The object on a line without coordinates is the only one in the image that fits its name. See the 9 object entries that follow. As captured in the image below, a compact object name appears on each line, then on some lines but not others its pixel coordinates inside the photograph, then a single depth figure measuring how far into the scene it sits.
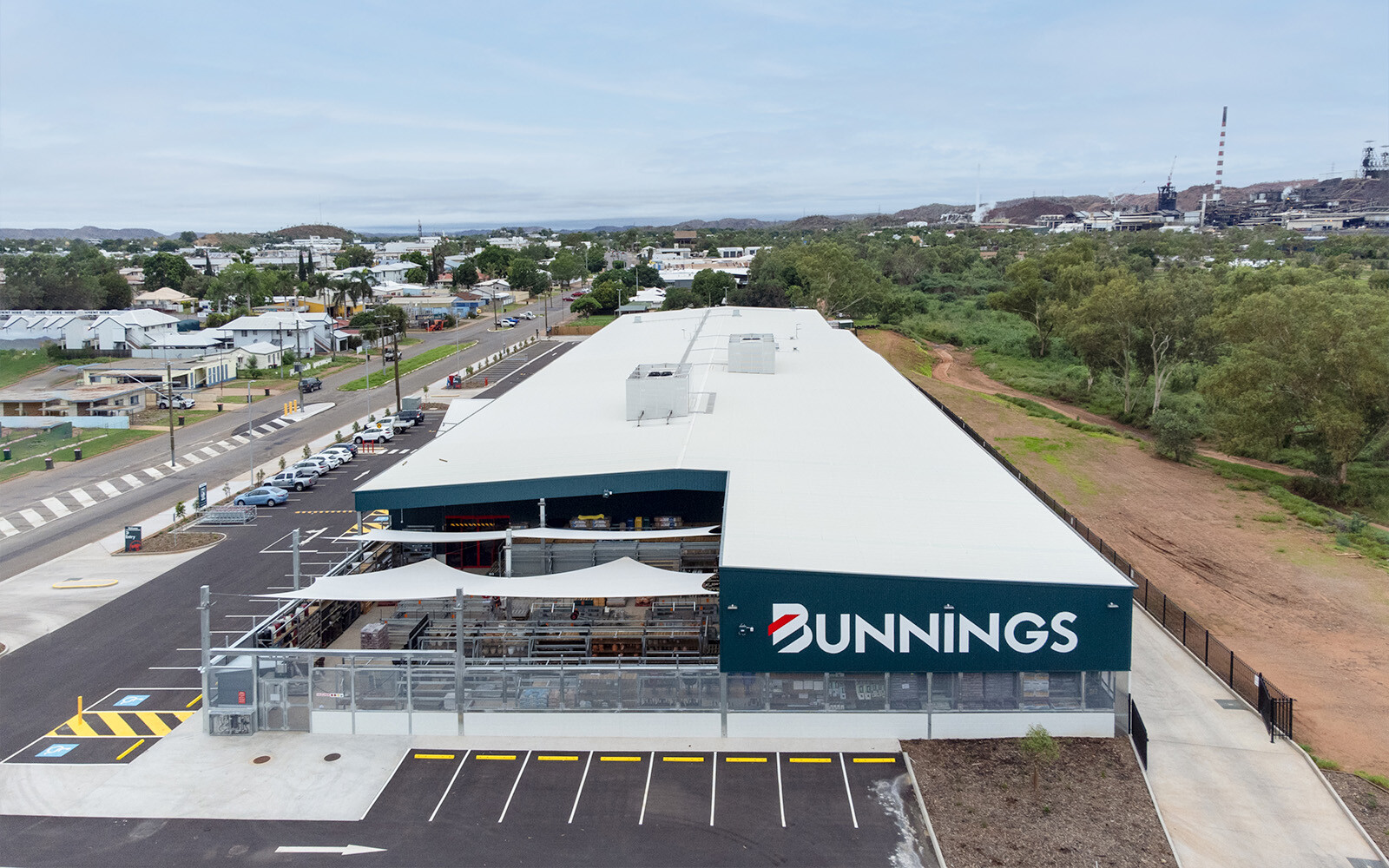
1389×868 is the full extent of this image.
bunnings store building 23.91
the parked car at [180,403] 75.81
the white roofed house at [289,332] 99.06
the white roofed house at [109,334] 94.50
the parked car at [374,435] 63.41
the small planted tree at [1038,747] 21.44
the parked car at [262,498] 48.59
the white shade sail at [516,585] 26.67
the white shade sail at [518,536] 29.38
